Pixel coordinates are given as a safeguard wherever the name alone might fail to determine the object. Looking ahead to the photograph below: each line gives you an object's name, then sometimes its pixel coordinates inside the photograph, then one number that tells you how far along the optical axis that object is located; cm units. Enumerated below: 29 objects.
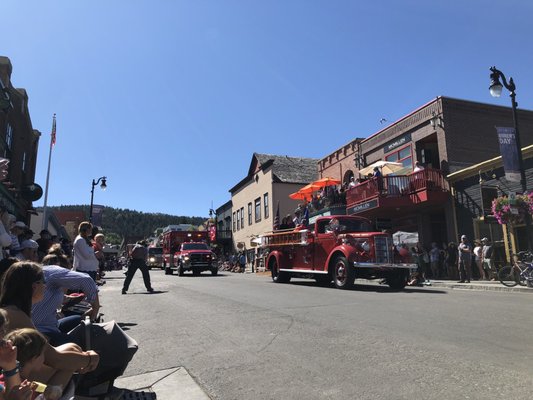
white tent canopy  1753
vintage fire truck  1400
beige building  3909
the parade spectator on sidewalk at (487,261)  1762
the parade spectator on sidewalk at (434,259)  2075
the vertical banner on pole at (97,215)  3614
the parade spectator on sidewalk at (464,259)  1723
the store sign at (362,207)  2277
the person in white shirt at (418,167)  2206
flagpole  2633
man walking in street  1395
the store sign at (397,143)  2472
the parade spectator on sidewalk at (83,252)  802
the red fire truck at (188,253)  2533
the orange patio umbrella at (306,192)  3079
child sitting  271
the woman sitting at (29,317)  299
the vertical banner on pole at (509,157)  1630
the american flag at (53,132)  2778
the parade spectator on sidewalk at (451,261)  2058
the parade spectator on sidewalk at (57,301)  376
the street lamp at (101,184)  3156
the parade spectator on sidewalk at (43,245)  1152
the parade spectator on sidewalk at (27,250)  912
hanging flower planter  1543
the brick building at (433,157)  2169
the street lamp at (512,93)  1555
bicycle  1419
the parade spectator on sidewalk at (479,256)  1819
